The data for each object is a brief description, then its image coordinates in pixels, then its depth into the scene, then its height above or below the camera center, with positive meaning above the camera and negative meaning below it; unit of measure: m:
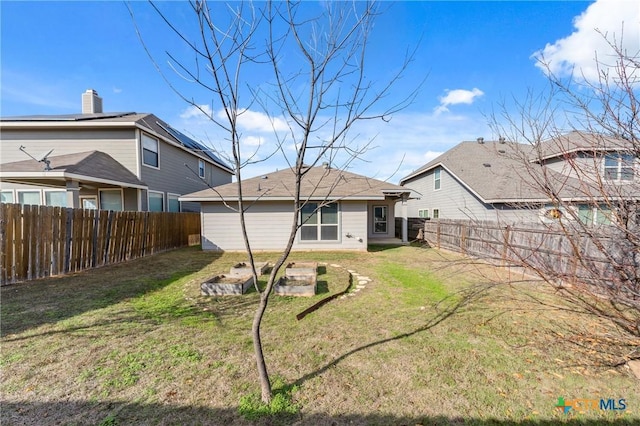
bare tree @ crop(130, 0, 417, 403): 2.38 +1.30
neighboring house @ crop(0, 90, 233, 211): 11.20 +2.61
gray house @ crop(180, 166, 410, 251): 11.70 -0.60
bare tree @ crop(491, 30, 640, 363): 2.56 +0.59
